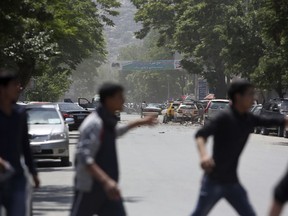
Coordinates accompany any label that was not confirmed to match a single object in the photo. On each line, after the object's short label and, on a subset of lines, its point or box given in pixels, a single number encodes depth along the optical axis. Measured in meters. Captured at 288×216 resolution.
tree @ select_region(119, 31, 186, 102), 157.75
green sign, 120.01
